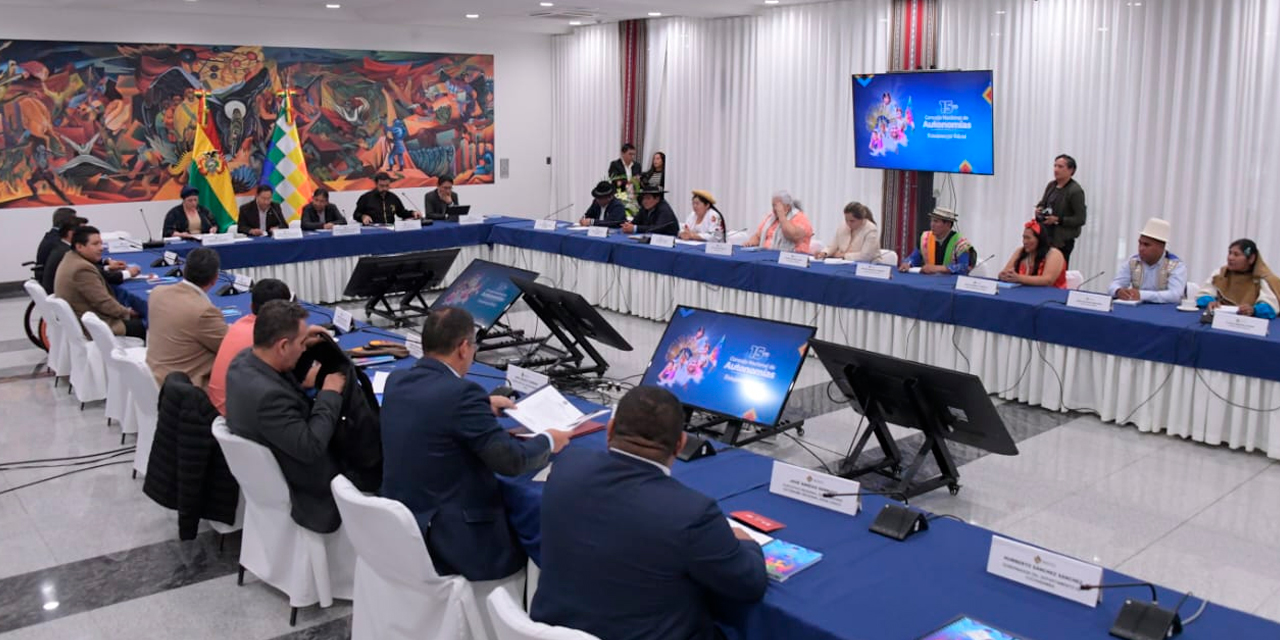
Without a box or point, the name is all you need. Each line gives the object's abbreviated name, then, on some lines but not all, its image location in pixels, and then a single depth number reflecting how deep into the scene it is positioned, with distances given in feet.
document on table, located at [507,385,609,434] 11.33
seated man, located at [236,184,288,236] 29.27
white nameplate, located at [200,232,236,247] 25.94
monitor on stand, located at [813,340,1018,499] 12.42
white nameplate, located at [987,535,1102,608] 7.18
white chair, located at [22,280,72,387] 19.51
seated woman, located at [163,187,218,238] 28.53
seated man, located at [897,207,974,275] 21.80
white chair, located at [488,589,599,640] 6.23
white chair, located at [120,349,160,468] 13.48
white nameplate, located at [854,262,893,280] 20.95
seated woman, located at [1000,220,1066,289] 20.10
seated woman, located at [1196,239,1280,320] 17.57
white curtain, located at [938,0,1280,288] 23.38
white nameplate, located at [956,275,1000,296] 19.43
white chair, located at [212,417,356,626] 10.91
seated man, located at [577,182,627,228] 30.19
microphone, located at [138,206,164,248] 26.00
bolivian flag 34.07
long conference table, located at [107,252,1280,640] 6.82
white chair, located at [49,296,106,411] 18.06
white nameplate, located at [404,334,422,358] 15.05
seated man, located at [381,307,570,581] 8.98
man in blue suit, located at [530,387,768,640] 6.72
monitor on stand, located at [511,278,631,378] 17.24
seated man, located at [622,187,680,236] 28.30
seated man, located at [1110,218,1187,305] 18.48
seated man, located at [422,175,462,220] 32.35
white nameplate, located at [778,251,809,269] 22.51
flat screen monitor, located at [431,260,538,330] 19.48
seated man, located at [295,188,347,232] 29.25
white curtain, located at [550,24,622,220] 41.29
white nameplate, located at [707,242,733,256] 24.41
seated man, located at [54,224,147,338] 18.95
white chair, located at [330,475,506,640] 8.56
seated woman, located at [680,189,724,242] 27.30
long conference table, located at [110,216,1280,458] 16.39
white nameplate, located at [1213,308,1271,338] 15.84
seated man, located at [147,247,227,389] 14.07
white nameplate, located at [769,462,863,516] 8.89
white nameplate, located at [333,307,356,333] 17.07
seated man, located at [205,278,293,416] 12.16
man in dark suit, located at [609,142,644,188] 38.04
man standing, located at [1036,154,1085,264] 25.48
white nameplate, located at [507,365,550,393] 12.99
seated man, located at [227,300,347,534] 10.34
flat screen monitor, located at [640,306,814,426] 14.16
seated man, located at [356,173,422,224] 31.78
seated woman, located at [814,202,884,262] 24.14
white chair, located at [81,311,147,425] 15.82
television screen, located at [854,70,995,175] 27.66
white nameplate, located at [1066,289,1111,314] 17.75
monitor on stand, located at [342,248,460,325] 23.63
